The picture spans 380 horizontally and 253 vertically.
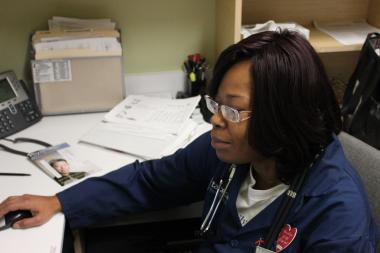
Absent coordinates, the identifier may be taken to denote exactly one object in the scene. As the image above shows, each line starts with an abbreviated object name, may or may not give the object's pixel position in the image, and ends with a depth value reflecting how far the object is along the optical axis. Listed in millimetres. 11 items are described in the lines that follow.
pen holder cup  1798
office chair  992
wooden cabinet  1741
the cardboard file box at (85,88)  1604
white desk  989
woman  845
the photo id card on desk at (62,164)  1266
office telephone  1511
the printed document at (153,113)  1521
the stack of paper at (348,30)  1692
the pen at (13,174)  1268
